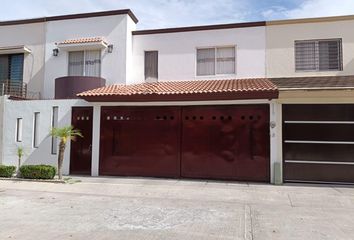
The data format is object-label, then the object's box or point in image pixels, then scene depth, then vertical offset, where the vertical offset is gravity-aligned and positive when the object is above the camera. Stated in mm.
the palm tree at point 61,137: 13484 -42
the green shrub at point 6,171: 14133 -1453
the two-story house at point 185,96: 13086 +1603
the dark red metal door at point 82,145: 14828 -373
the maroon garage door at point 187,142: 13305 -166
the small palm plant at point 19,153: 14806 -767
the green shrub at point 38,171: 13516 -1402
